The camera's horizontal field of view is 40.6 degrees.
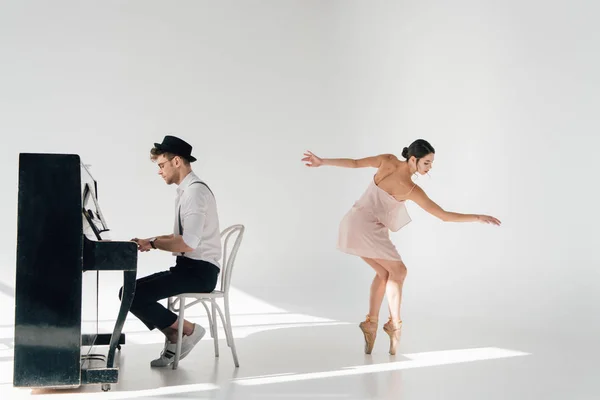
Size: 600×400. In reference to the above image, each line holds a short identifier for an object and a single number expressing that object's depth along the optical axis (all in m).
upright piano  3.16
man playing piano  3.72
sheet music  3.32
